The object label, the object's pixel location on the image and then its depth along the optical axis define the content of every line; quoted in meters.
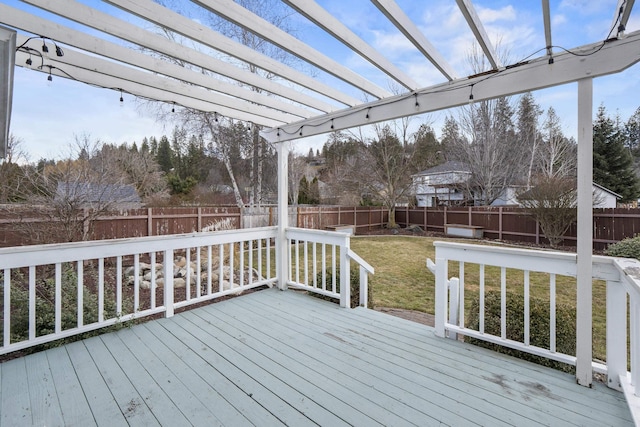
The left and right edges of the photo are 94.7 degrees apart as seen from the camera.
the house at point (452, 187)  13.86
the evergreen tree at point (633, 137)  16.39
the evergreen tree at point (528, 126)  13.98
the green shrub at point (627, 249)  5.28
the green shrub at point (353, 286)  3.70
